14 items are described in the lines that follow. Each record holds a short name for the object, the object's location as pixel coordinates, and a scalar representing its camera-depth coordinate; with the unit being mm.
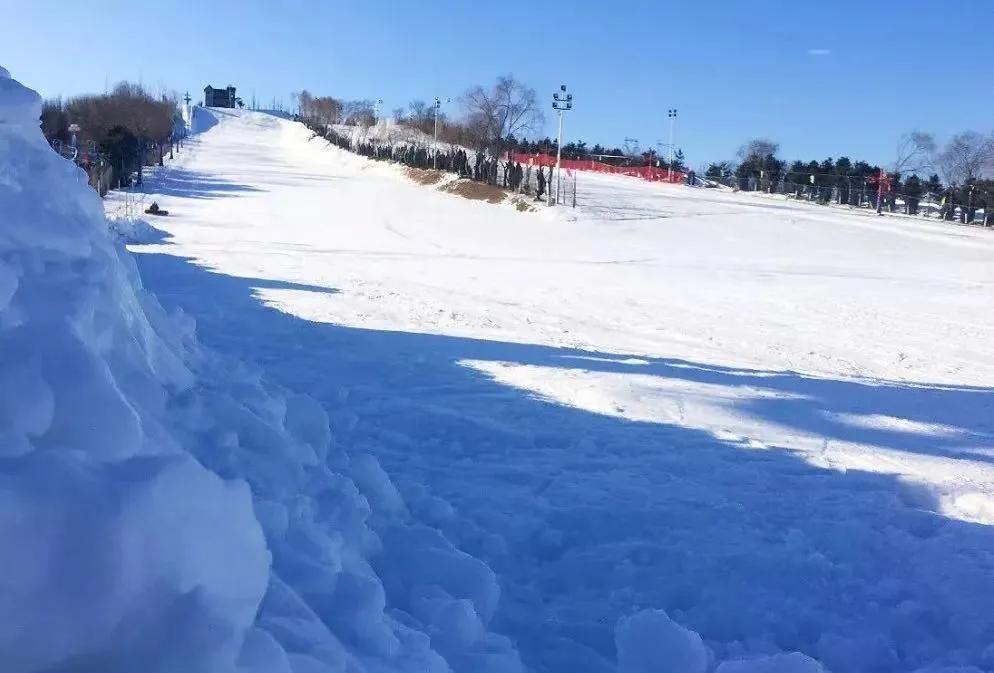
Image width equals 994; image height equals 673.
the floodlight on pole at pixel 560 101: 30094
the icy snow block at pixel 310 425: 4289
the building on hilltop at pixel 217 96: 102750
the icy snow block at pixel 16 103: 3369
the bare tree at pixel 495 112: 43000
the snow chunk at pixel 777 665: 2922
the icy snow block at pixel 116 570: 1674
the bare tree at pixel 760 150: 47016
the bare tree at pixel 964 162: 37062
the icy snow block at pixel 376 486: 4023
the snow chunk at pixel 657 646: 2939
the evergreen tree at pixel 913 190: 37500
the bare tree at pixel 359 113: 67875
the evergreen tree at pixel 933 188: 38281
